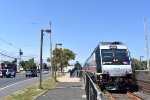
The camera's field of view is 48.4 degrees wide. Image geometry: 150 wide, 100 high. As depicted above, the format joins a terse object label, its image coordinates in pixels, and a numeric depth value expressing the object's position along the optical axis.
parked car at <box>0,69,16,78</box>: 32.97
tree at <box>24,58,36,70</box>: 71.92
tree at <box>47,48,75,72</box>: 45.13
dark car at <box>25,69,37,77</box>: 33.43
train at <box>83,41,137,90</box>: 12.52
